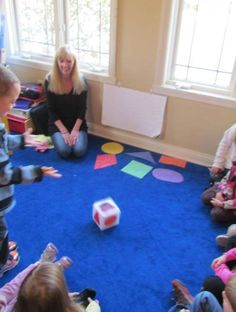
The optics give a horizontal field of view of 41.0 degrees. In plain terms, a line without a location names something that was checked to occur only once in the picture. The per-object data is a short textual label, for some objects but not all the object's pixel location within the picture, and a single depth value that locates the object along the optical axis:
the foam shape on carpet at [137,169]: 2.42
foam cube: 1.83
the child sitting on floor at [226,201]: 1.94
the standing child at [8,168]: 1.21
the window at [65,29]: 2.62
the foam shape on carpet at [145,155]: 2.62
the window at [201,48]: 2.22
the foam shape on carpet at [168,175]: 2.38
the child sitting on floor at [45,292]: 0.82
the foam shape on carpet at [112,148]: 2.71
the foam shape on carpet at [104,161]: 2.51
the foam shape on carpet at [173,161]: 2.57
